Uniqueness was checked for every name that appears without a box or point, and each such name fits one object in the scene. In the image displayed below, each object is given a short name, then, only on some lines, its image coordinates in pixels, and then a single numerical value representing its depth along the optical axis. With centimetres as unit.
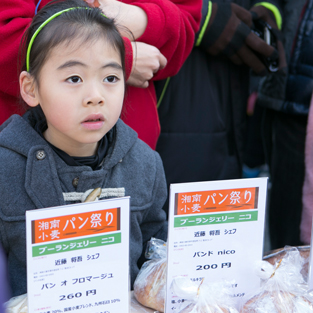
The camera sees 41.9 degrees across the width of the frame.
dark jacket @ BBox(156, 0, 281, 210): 156
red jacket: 108
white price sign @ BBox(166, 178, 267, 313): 79
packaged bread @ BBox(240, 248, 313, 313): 82
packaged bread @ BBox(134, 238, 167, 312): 90
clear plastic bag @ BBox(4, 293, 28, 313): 81
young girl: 91
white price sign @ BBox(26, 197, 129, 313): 67
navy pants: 182
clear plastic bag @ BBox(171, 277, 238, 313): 78
